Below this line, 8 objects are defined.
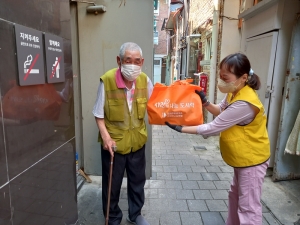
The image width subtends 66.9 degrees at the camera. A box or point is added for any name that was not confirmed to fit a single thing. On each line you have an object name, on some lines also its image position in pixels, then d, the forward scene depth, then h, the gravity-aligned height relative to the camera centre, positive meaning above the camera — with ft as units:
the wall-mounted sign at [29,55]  4.65 +0.33
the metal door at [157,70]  70.05 +1.23
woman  6.00 -1.51
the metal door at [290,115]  10.66 -1.81
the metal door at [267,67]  11.65 +0.54
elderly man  7.14 -1.64
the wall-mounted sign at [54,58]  5.63 +0.33
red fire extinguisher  21.13 -0.44
